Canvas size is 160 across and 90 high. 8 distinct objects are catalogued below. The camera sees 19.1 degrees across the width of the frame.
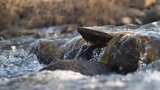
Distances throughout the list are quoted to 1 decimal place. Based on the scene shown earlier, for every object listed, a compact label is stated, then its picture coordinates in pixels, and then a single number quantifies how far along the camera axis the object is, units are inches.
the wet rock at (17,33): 800.8
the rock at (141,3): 1087.0
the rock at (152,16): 890.7
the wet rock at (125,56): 380.8
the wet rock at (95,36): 421.1
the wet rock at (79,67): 360.7
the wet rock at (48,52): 481.0
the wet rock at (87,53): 438.0
